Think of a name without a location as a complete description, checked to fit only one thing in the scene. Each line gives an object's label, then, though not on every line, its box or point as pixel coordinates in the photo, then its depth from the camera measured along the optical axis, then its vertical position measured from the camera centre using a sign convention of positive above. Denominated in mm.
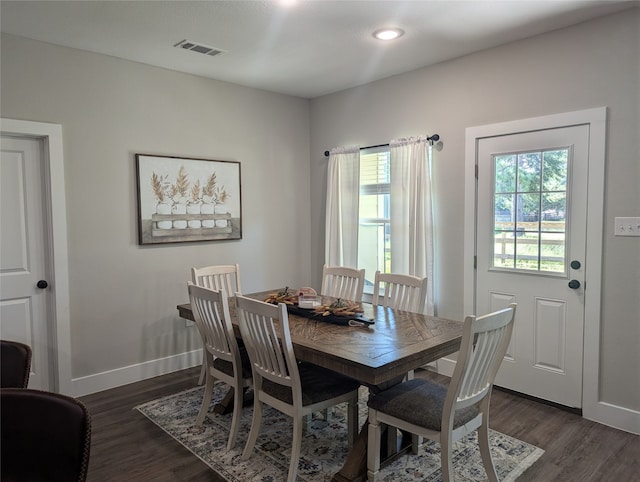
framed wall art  3697 +175
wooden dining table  1989 -631
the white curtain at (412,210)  3758 +60
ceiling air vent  3184 +1269
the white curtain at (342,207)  4430 +110
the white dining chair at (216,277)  3513 -483
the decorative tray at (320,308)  2602 -578
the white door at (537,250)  3004 -242
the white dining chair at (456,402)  1869 -882
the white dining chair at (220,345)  2557 -769
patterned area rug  2350 -1354
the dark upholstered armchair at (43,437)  1424 -705
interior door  3109 -229
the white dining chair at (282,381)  2174 -884
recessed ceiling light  2988 +1265
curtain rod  3701 +660
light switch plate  2725 -71
